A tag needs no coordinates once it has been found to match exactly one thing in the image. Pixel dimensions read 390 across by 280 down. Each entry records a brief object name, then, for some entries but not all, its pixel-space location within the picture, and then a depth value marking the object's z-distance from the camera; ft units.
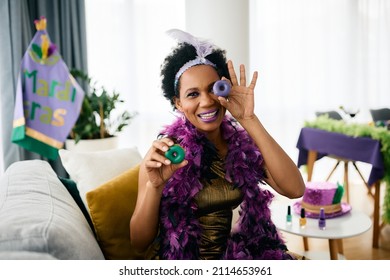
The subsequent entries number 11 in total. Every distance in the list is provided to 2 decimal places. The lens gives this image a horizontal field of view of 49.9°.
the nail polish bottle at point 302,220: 5.37
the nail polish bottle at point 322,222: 5.24
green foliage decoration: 7.24
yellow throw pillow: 3.65
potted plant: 8.66
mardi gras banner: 8.23
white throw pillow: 4.29
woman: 3.21
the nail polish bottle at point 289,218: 5.49
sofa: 2.39
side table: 5.04
